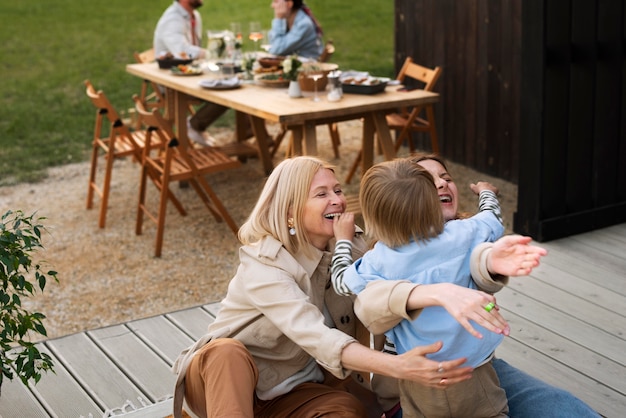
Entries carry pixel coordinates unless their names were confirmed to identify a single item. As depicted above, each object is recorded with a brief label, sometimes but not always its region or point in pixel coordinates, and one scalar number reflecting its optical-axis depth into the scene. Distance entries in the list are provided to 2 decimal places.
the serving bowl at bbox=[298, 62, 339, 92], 5.77
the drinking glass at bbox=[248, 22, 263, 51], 6.74
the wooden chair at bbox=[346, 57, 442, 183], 6.38
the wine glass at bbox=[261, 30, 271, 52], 7.13
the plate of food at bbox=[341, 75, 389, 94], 5.66
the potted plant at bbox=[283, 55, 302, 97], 5.90
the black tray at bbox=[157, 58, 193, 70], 7.00
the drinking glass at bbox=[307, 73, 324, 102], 5.57
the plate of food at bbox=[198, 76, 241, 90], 6.12
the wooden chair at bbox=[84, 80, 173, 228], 6.05
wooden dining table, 5.30
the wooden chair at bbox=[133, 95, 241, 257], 5.62
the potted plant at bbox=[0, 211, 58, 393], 2.85
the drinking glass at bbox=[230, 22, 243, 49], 7.07
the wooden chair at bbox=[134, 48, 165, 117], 7.77
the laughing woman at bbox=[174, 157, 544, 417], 2.46
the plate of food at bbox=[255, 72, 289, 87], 6.09
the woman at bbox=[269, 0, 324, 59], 7.06
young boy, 2.26
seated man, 7.36
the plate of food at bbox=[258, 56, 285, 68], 6.54
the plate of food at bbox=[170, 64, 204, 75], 6.71
